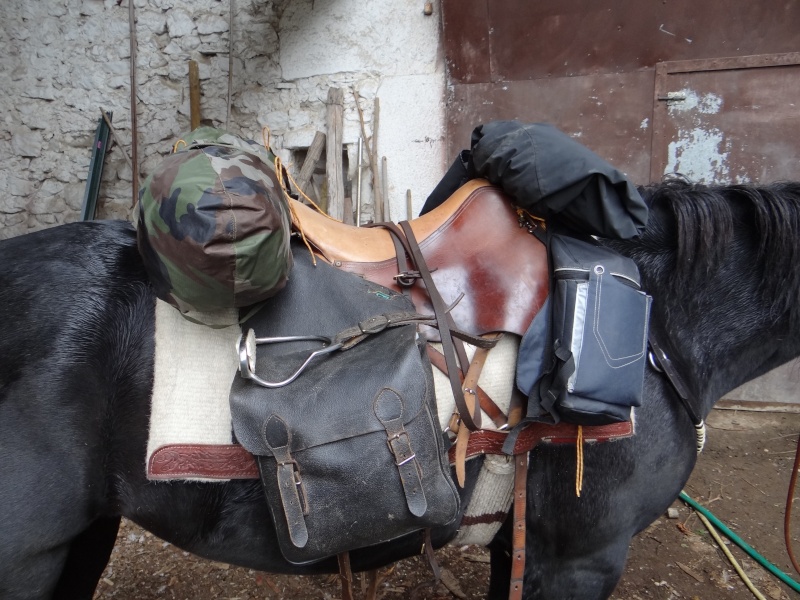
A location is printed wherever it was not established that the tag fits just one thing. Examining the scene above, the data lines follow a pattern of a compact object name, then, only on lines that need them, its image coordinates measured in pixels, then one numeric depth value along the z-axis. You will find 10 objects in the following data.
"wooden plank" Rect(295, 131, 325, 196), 3.83
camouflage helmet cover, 0.95
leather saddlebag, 1.03
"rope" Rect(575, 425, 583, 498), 1.21
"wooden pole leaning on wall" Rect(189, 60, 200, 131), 4.07
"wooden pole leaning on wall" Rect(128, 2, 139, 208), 4.06
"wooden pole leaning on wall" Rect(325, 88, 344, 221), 3.78
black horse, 1.07
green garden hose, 2.22
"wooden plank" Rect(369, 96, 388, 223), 3.72
